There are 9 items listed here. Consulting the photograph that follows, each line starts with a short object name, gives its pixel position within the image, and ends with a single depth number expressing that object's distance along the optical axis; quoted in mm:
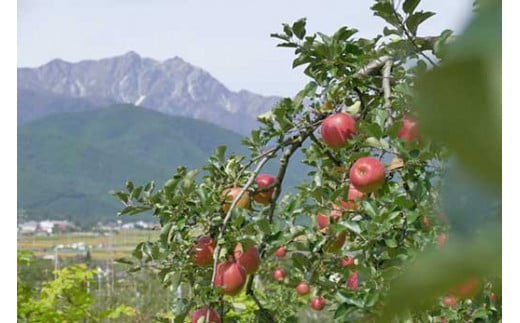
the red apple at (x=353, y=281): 3395
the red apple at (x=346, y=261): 3735
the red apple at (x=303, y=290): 4544
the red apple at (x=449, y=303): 3346
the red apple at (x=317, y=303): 5425
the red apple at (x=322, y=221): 3700
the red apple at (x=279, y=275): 6840
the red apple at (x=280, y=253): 4277
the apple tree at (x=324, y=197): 3218
